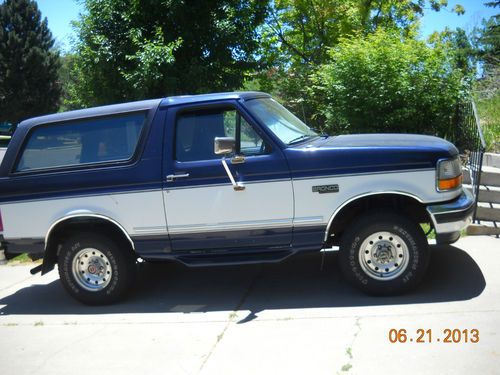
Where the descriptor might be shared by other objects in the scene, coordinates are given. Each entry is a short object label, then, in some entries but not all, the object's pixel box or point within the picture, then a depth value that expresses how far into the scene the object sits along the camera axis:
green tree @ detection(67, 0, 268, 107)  11.60
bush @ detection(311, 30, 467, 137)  9.70
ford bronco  5.24
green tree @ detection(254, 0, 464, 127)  18.12
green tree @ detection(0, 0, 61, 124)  37.41
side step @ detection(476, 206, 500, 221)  7.21
